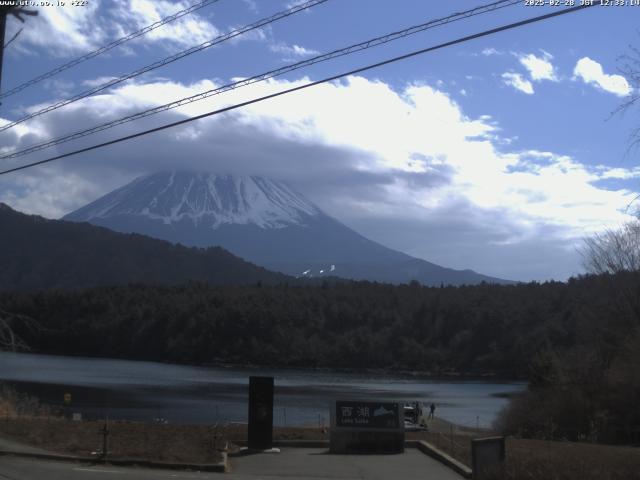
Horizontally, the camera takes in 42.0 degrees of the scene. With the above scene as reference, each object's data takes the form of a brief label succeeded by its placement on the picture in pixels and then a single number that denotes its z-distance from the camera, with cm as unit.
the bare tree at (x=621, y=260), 4997
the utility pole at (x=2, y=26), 1627
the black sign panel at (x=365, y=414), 2125
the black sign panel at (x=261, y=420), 2031
